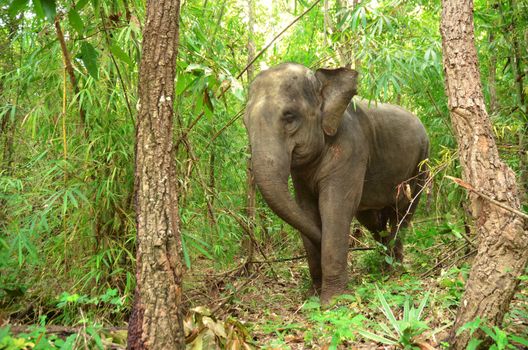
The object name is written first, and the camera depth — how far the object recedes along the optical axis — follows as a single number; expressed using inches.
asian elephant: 157.6
